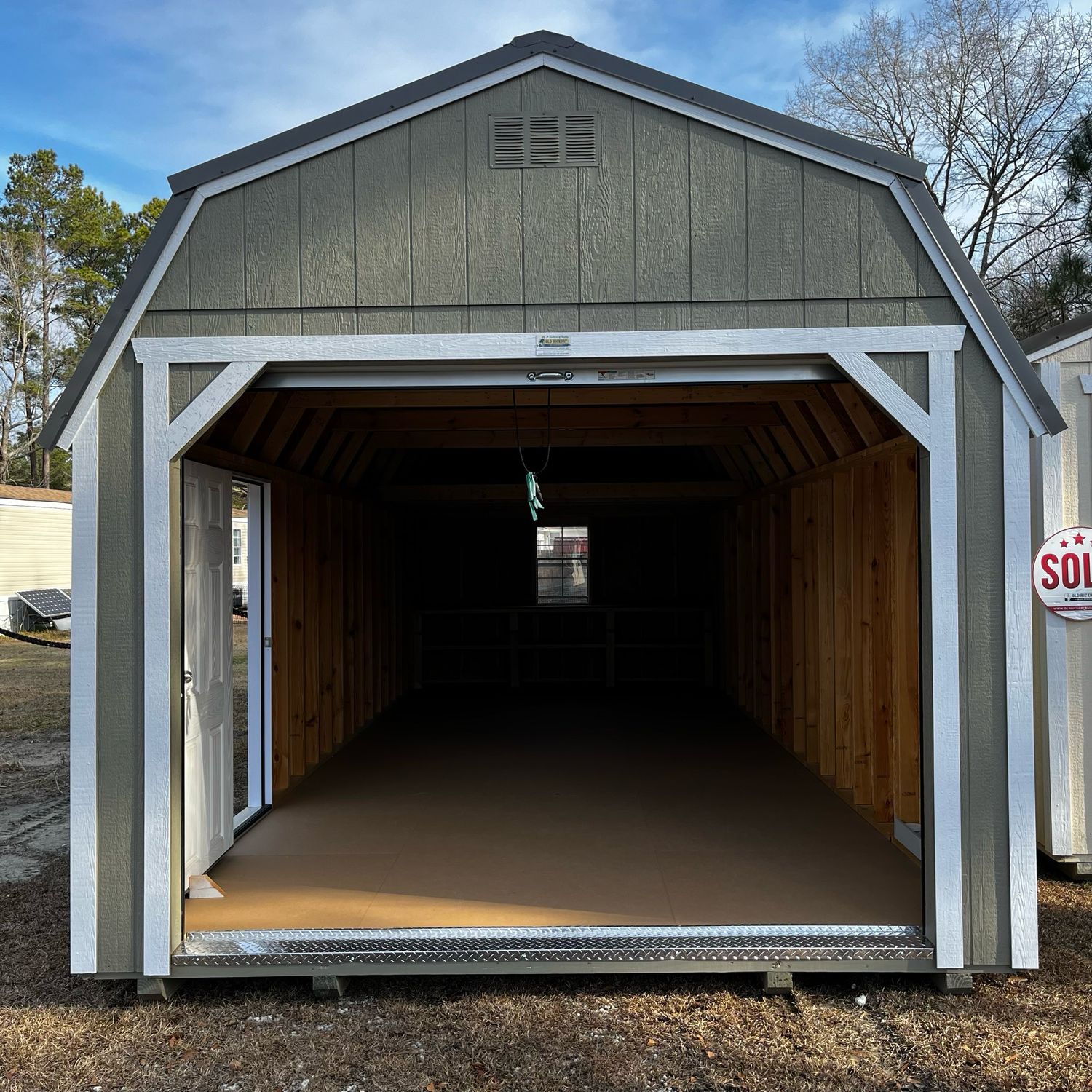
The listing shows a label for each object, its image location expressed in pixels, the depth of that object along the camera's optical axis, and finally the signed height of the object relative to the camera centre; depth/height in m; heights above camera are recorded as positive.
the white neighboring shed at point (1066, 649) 4.78 -0.42
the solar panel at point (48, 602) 17.36 -0.41
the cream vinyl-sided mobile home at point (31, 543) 17.53 +0.76
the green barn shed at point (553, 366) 3.56 +0.82
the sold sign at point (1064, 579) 4.73 -0.06
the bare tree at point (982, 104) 14.55 +7.50
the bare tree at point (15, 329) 24.41 +6.73
